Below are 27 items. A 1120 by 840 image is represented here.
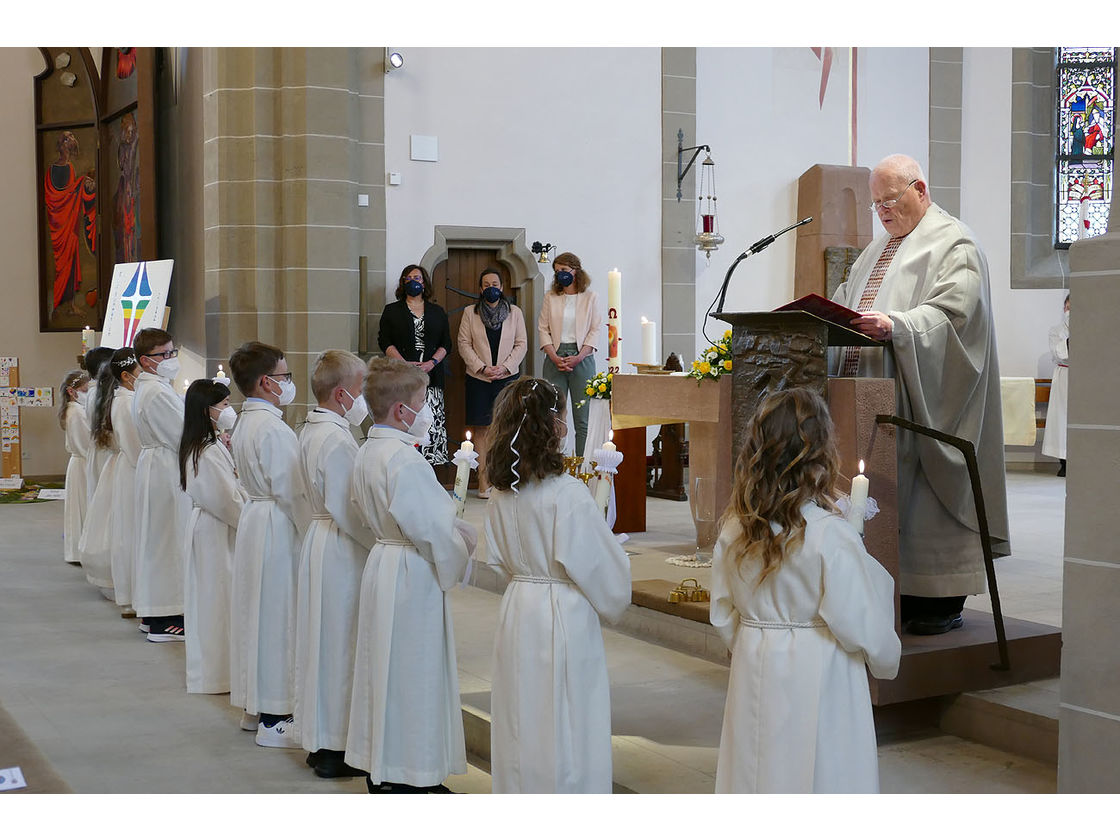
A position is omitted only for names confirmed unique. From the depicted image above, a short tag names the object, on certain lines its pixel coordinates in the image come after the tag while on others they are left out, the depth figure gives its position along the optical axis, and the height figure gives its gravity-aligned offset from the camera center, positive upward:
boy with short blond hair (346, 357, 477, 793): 3.71 -0.76
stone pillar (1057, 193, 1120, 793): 3.08 -0.46
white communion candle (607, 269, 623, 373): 7.48 +0.15
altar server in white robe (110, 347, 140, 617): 6.78 -0.73
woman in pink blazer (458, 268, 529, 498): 9.83 +0.03
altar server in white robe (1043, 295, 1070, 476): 11.25 -0.49
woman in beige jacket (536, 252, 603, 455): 9.69 +0.15
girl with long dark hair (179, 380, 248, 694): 5.41 -0.82
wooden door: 10.51 +0.43
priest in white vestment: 4.33 -0.22
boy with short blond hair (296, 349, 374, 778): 4.11 -0.72
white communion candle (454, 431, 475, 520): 3.51 -0.37
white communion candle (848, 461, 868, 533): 2.85 -0.35
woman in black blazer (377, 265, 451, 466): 9.62 +0.11
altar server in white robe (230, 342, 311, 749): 4.60 -0.71
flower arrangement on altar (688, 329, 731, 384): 6.22 -0.07
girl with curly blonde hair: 2.85 -0.62
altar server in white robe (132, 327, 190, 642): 6.36 -0.78
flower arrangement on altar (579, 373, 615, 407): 7.61 -0.24
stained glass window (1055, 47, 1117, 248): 12.45 +2.18
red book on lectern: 3.97 +0.12
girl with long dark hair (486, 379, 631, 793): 3.33 -0.67
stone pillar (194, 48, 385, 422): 9.73 +1.18
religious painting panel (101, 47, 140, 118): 11.62 +2.53
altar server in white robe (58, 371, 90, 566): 8.27 -0.78
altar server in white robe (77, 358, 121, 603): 7.23 -0.88
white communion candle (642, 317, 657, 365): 7.29 +0.03
